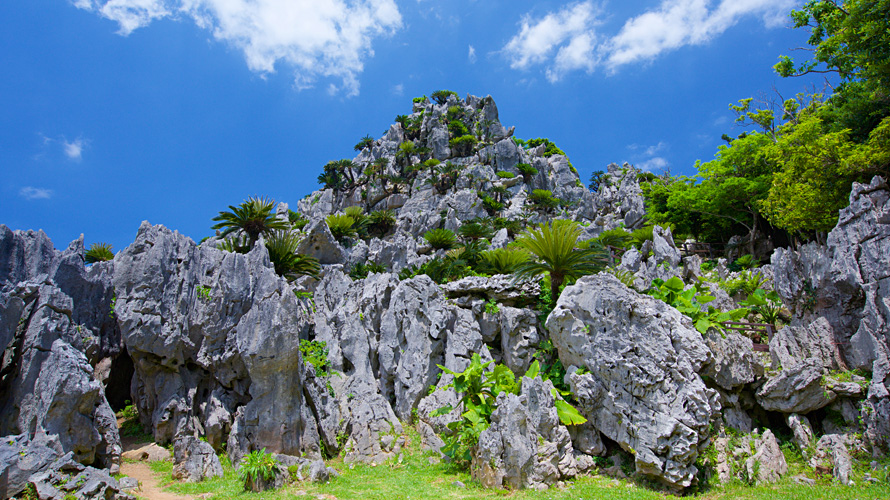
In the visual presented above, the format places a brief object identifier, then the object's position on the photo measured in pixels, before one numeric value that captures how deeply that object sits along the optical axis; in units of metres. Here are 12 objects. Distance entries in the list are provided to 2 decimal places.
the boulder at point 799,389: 8.96
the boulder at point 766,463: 8.29
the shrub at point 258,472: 7.78
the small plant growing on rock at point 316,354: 12.20
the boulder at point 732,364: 9.41
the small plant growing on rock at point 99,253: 17.11
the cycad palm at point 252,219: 17.08
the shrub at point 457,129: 53.19
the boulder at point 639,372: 8.21
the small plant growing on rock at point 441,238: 27.67
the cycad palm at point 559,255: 11.80
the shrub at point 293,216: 38.22
